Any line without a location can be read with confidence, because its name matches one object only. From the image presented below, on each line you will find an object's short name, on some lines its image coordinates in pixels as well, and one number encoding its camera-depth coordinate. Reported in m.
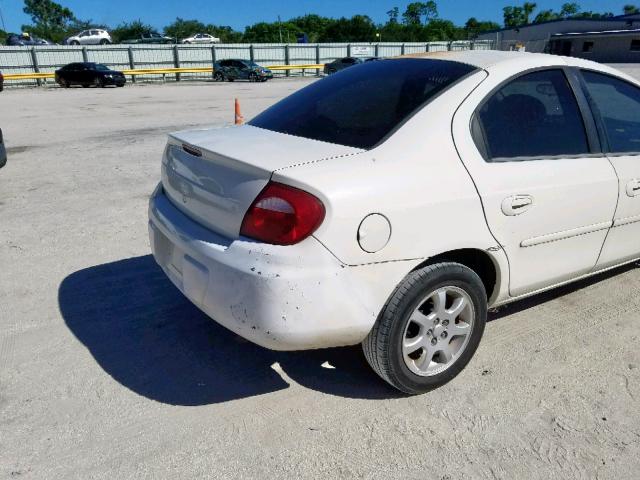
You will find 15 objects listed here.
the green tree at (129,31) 80.19
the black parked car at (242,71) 32.88
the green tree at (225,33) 90.93
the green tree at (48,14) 92.88
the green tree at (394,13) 119.25
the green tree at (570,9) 119.86
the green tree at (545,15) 114.91
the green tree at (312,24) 101.21
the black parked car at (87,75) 27.75
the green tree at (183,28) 87.94
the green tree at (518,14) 112.88
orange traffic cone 9.09
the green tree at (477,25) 115.40
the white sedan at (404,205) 2.22
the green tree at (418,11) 116.50
